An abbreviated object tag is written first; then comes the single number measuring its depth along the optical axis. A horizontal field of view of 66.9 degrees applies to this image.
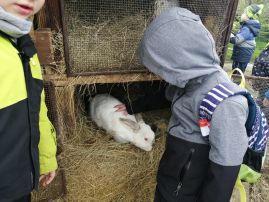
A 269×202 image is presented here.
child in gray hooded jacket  0.94
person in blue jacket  3.40
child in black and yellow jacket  0.78
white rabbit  1.52
